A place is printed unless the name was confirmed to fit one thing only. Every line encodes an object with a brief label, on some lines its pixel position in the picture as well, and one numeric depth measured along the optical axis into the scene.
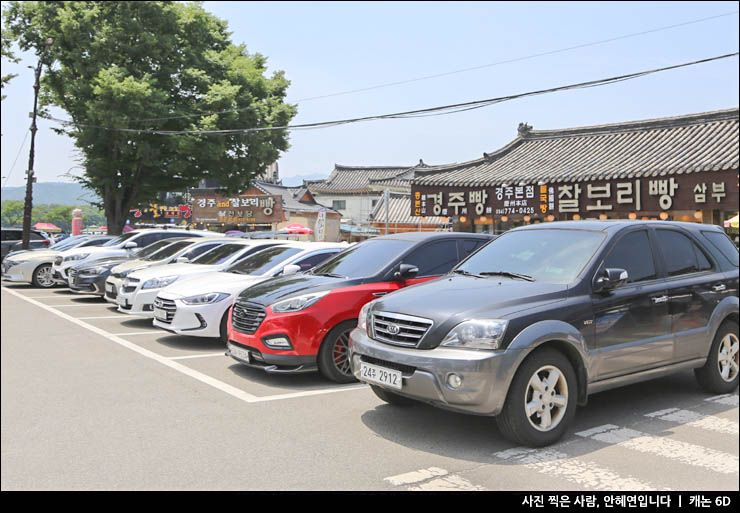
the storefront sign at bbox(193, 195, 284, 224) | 30.61
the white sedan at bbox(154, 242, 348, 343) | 8.46
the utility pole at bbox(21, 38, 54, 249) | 24.88
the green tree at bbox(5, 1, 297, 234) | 24.12
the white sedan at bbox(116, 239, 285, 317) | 10.18
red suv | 6.36
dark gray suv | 4.40
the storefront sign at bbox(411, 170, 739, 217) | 15.27
